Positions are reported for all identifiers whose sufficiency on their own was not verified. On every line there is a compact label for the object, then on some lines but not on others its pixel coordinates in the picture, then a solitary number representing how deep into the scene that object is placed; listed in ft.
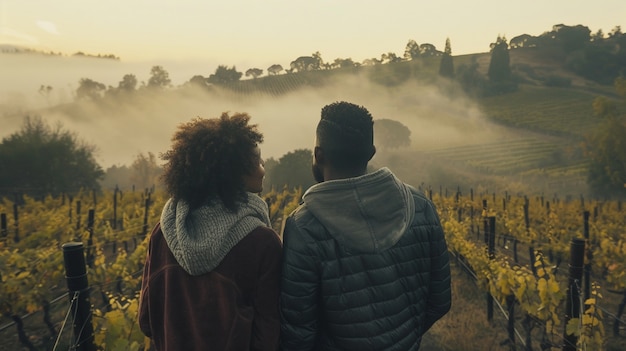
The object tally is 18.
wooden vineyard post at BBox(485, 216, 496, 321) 19.36
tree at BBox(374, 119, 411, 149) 186.19
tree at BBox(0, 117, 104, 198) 78.69
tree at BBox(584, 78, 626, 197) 106.22
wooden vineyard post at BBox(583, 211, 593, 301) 24.30
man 5.23
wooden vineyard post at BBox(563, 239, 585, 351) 9.46
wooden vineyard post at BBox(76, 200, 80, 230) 32.69
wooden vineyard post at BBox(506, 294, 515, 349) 15.74
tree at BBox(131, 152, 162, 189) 134.92
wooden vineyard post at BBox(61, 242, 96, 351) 7.18
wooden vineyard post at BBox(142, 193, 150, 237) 30.81
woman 5.01
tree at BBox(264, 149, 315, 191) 90.99
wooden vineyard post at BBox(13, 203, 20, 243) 32.24
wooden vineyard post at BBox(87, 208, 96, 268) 23.66
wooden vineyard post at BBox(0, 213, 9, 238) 29.84
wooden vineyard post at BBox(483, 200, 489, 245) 25.34
